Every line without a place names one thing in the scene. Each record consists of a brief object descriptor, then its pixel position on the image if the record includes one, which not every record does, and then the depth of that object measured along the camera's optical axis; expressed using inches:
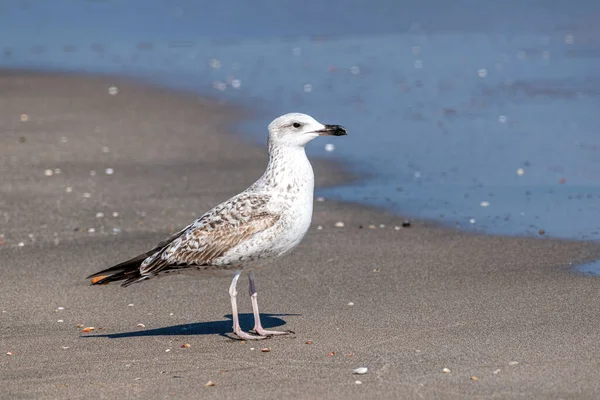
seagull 584.7
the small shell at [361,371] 514.0
